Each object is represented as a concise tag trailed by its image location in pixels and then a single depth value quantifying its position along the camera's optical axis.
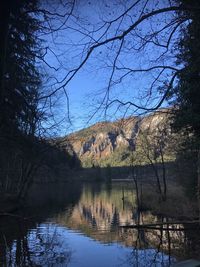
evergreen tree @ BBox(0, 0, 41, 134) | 3.32
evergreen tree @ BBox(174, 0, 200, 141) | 7.35
